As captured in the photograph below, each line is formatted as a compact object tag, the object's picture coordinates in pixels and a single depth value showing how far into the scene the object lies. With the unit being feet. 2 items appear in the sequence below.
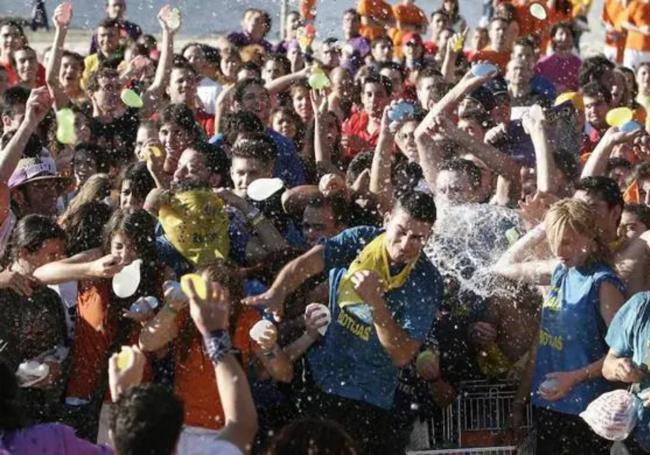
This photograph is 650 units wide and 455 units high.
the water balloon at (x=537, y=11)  74.48
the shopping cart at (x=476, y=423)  35.46
